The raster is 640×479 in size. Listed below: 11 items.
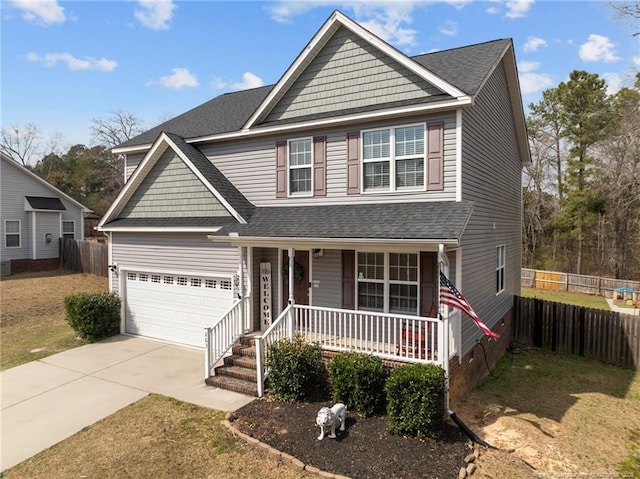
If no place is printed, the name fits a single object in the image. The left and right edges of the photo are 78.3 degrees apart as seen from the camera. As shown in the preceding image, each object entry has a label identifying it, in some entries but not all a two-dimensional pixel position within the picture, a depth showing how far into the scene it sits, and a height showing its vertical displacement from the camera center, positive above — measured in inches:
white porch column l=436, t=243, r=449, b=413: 288.0 -79.2
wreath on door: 412.8 -46.1
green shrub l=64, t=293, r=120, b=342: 480.1 -106.8
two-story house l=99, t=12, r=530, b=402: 343.9 +22.9
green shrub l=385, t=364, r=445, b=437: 258.5 -115.7
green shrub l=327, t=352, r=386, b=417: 290.2 -115.1
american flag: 283.4 -51.4
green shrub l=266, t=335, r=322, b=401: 317.4 -115.9
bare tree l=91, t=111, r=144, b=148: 1579.7 +406.6
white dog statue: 257.0 -126.3
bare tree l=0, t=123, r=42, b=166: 1886.1 +436.5
